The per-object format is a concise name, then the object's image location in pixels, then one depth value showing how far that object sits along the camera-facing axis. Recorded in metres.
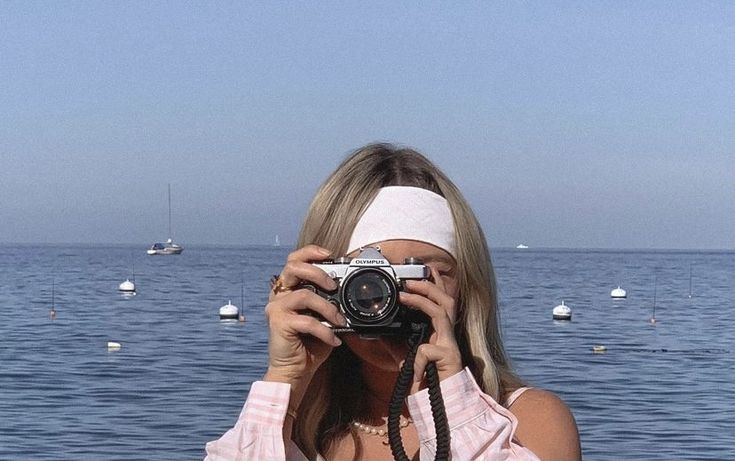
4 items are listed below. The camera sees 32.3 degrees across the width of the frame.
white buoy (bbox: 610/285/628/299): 50.78
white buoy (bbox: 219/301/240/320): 35.81
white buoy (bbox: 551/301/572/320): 36.67
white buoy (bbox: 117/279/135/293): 51.04
